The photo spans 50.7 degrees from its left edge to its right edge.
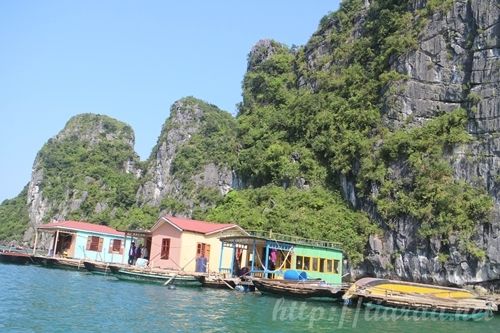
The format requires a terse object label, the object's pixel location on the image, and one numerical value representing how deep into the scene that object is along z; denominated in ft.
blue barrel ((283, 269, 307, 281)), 89.48
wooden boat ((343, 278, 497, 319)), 74.54
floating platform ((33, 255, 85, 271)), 114.52
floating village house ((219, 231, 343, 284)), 95.35
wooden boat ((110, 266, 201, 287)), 91.56
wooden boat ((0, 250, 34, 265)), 121.08
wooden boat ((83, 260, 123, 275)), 108.62
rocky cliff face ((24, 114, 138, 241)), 304.71
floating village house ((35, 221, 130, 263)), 128.36
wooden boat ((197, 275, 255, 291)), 90.12
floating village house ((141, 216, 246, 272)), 105.70
